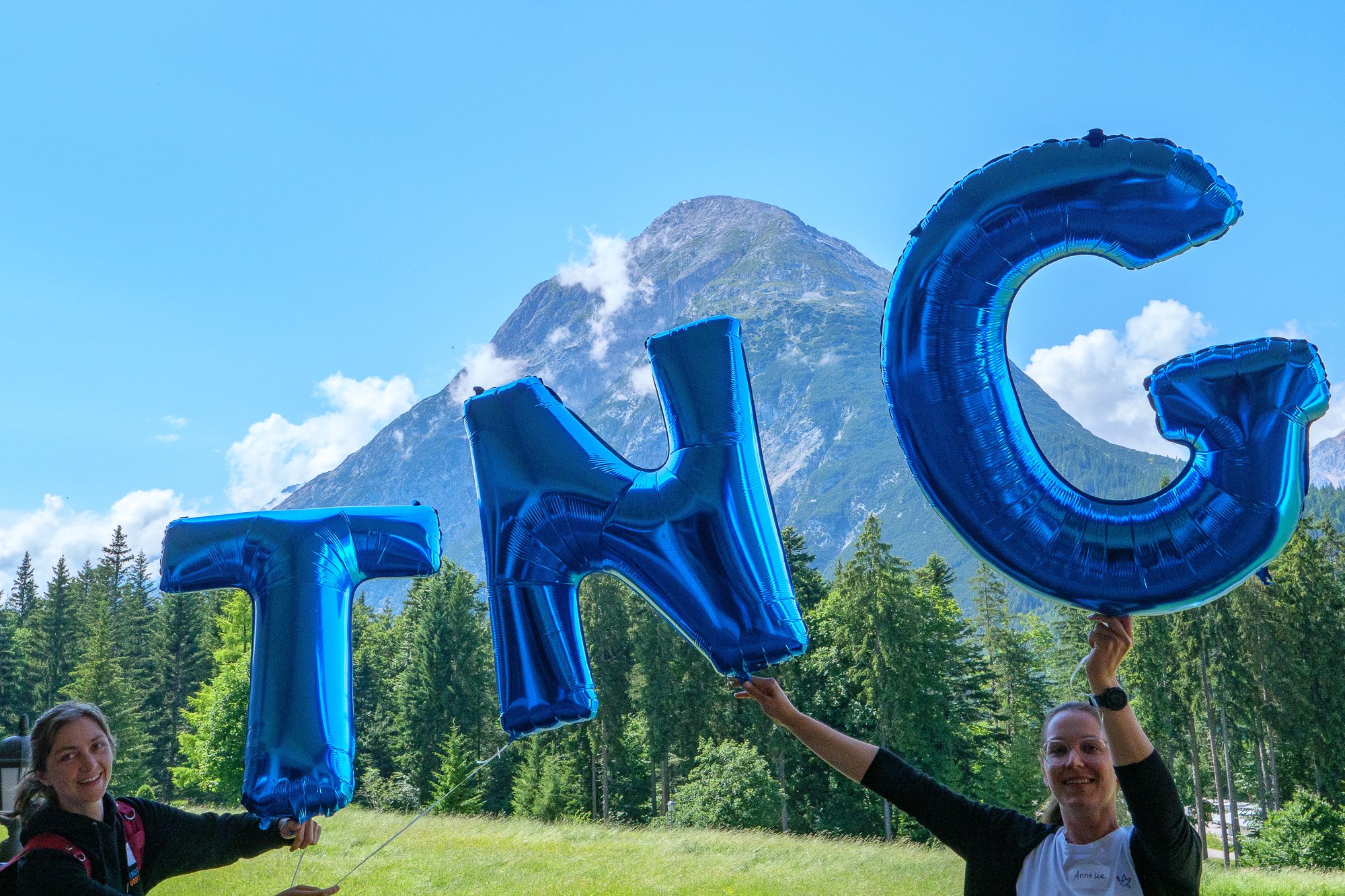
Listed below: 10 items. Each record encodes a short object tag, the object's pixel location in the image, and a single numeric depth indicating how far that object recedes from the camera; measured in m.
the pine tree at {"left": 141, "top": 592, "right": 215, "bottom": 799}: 30.91
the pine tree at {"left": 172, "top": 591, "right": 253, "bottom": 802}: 21.44
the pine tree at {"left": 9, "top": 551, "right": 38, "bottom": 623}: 45.22
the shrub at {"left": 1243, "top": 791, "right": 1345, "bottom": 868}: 19.55
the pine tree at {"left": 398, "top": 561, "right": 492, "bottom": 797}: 28.19
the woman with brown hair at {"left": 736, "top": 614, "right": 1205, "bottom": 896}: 1.80
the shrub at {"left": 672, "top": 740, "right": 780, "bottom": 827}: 21.77
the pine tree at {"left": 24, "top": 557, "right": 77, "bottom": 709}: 31.47
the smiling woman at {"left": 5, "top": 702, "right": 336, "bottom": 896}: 2.10
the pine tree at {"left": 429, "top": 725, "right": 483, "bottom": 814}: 24.78
